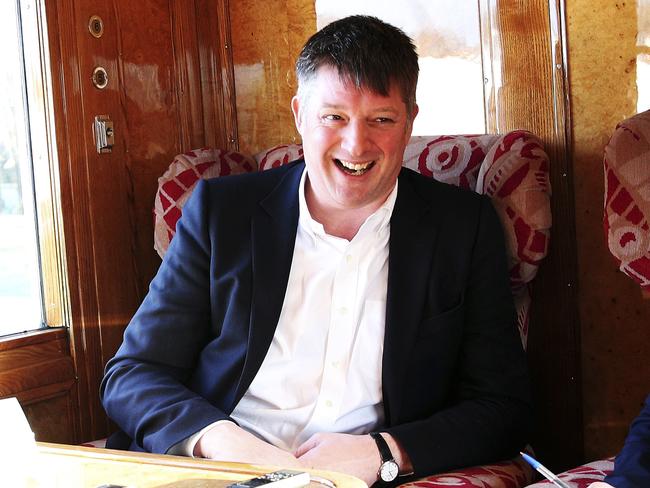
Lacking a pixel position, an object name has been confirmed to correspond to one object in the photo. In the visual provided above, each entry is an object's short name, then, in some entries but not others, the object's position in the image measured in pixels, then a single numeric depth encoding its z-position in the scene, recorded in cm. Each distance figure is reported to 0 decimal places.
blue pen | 168
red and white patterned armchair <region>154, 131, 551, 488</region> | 203
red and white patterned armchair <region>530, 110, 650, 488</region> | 193
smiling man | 203
